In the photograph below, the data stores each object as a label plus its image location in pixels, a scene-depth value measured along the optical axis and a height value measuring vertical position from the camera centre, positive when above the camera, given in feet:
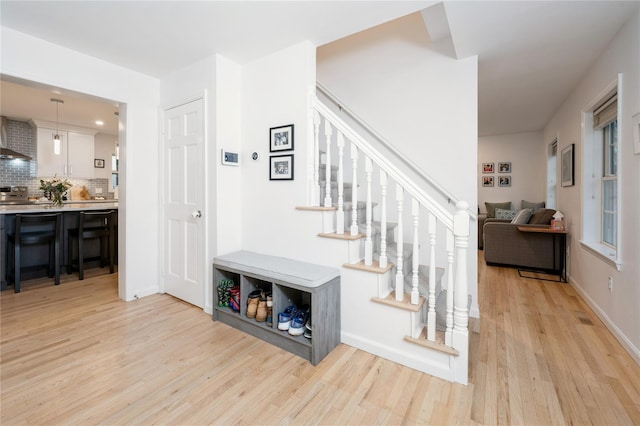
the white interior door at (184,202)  9.16 +0.25
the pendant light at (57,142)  15.33 +3.72
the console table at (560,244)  12.38 -1.48
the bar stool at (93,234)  11.80 -1.04
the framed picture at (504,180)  21.99 +2.26
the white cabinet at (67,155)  18.86 +3.64
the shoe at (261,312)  7.43 -2.60
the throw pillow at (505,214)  20.26 -0.25
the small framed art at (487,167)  22.57 +3.32
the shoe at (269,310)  7.39 -2.59
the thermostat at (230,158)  8.75 +1.57
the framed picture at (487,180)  22.65 +2.32
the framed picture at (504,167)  21.90 +3.23
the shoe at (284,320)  6.95 -2.63
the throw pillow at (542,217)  13.78 -0.31
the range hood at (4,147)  15.73 +3.55
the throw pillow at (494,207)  21.20 +0.24
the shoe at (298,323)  6.74 -2.65
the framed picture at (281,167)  8.21 +1.23
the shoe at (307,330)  6.61 -2.76
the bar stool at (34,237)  10.23 -1.02
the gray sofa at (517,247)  13.41 -1.75
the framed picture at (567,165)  12.02 +1.95
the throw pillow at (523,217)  14.97 -0.34
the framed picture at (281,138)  8.16 +2.04
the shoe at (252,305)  7.59 -2.49
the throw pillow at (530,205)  19.02 +0.37
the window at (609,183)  9.16 +0.88
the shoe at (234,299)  7.97 -2.46
